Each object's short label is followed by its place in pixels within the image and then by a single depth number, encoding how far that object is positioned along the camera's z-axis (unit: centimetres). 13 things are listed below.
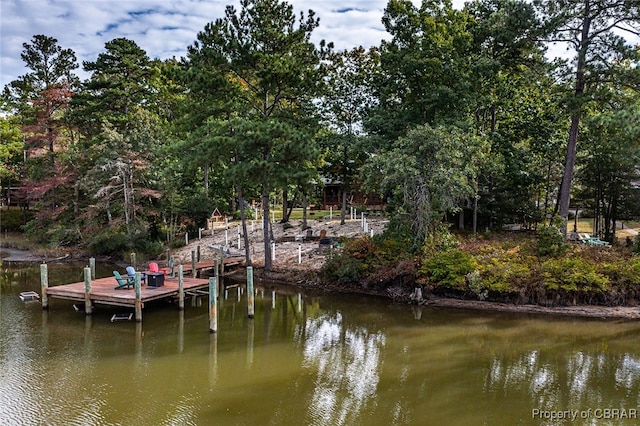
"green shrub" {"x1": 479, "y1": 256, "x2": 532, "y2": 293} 1554
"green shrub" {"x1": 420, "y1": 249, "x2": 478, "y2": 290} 1602
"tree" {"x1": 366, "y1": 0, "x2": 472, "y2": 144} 2022
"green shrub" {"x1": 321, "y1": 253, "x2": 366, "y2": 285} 1809
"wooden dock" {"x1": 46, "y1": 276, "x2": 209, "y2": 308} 1447
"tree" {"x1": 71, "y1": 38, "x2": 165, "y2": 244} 2506
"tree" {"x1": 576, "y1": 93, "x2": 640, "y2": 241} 1598
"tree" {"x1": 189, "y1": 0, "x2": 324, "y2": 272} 1855
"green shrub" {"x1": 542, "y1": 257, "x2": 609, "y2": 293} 1492
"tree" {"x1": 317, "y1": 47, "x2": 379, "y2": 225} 2528
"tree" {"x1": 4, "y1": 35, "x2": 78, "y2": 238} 2806
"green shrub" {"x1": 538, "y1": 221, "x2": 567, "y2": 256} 1661
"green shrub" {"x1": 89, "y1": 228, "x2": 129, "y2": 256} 2545
